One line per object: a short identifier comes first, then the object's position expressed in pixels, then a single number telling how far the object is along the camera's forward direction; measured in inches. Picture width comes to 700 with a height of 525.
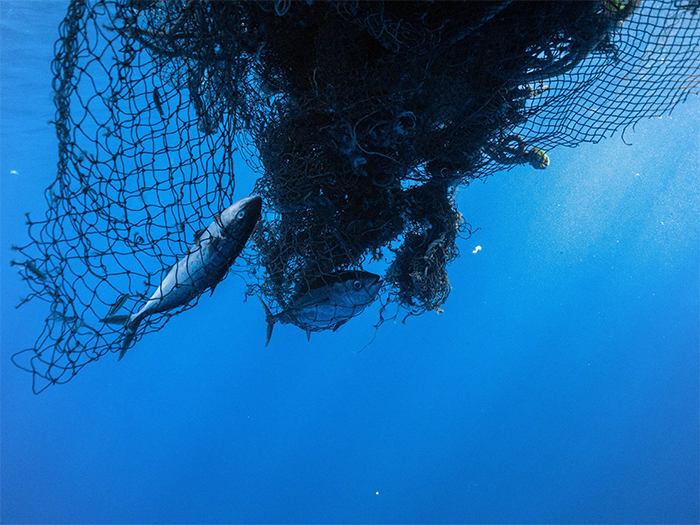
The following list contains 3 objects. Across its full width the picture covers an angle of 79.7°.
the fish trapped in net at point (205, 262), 89.3
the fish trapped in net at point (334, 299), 110.3
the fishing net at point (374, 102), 88.0
